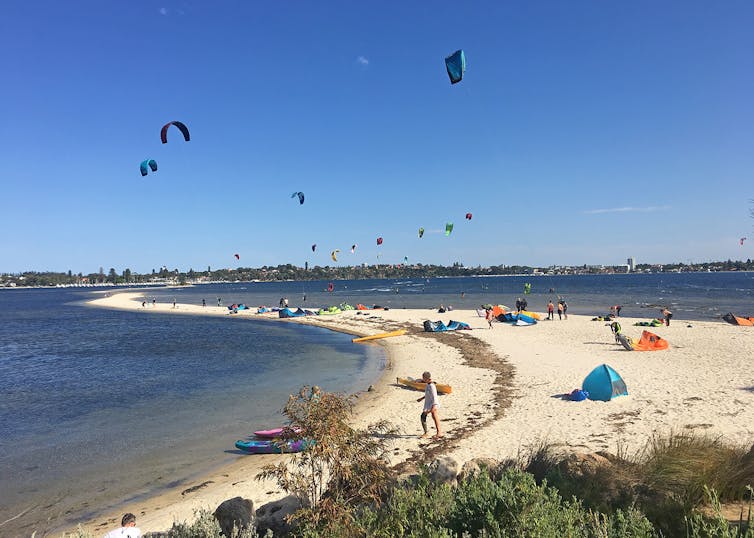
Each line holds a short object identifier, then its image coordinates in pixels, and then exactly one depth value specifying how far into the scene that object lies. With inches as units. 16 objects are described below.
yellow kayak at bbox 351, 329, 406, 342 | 1167.0
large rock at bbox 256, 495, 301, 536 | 197.6
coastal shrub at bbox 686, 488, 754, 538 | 118.3
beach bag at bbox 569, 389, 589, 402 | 494.6
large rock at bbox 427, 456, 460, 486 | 220.4
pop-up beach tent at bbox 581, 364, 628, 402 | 491.8
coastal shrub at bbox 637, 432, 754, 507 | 189.5
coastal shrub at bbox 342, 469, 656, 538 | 137.6
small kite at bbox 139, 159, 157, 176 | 725.5
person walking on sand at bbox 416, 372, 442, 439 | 401.7
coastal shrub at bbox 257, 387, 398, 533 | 168.7
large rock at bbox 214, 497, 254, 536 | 203.2
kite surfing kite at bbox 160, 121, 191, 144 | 634.6
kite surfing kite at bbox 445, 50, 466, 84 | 464.0
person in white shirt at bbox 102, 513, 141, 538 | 207.7
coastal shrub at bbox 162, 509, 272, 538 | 175.5
